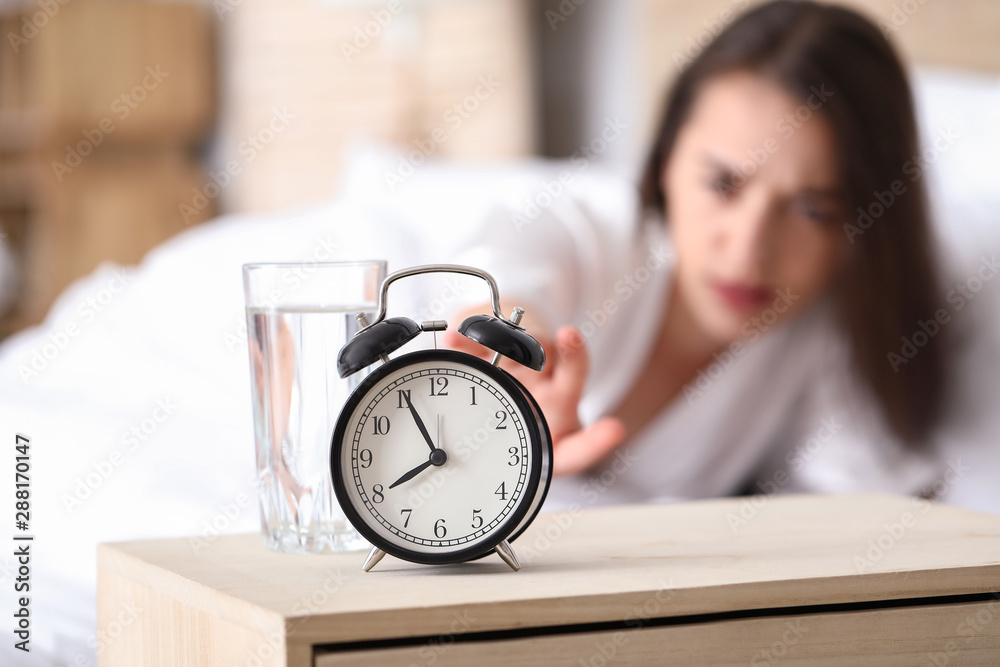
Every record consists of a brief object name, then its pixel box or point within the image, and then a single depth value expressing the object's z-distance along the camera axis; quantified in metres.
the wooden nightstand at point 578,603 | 1.34
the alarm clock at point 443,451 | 1.40
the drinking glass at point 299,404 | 1.46
